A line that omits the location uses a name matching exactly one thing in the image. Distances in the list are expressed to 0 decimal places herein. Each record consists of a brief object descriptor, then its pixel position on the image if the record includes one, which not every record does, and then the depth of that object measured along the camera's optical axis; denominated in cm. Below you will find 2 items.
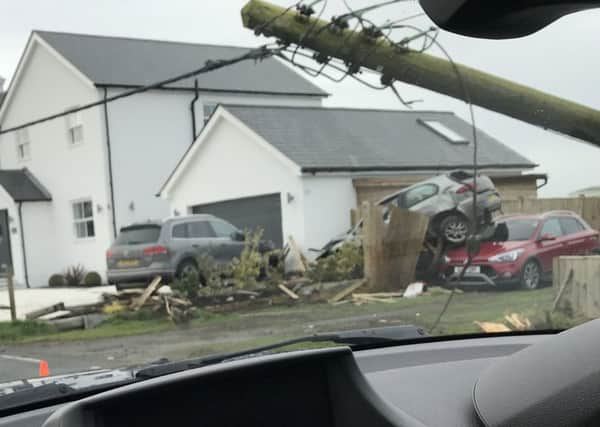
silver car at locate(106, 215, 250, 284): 1289
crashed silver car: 1158
